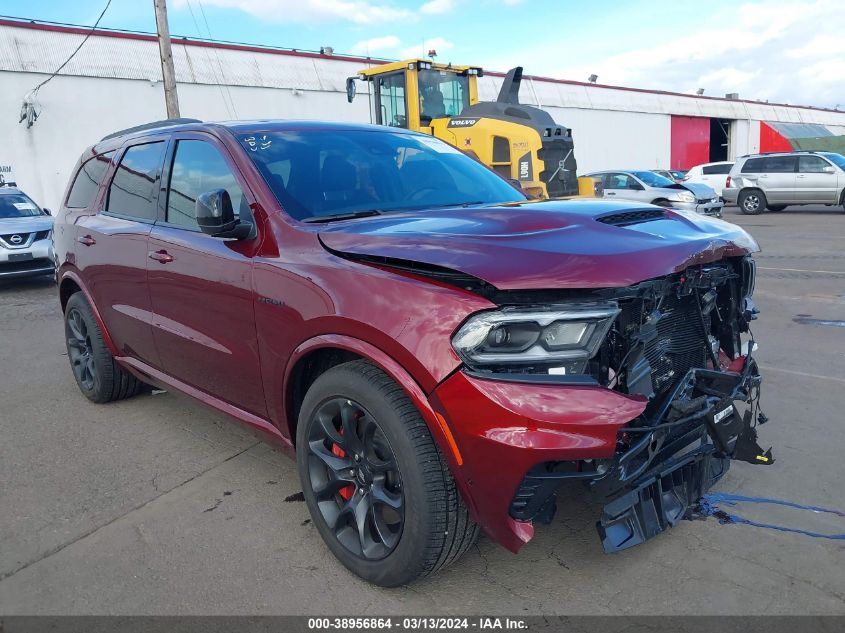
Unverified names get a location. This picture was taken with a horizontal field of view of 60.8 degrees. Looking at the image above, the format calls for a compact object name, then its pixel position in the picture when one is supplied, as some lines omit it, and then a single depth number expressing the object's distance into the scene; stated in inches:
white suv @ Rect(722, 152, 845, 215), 788.0
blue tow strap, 121.9
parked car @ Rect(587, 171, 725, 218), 679.7
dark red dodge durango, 93.0
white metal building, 772.0
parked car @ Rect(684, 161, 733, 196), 1011.6
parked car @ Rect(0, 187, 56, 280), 429.4
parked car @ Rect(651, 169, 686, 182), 1074.1
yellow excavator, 493.7
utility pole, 674.8
